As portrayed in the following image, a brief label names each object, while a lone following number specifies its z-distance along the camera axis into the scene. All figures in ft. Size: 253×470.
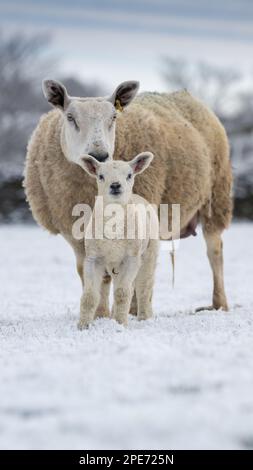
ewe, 49.39
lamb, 44.68
